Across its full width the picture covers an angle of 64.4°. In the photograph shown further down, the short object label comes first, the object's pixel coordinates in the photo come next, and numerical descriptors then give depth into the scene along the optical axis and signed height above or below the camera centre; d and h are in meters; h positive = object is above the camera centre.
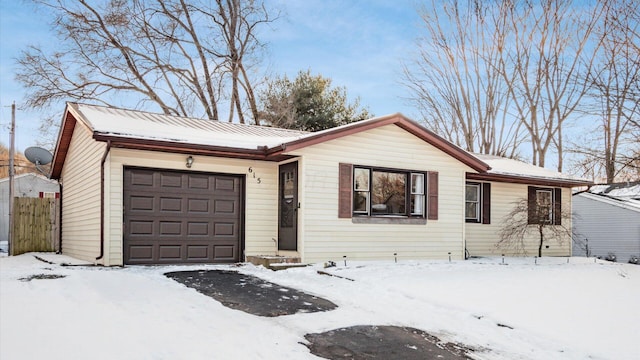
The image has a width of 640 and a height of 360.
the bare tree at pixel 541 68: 26.58 +7.10
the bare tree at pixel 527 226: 15.53 -0.88
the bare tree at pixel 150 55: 24.14 +7.00
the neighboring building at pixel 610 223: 20.30 -1.03
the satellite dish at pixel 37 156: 15.41 +1.11
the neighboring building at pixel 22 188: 27.25 +0.23
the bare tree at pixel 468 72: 28.86 +7.36
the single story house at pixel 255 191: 10.37 +0.09
